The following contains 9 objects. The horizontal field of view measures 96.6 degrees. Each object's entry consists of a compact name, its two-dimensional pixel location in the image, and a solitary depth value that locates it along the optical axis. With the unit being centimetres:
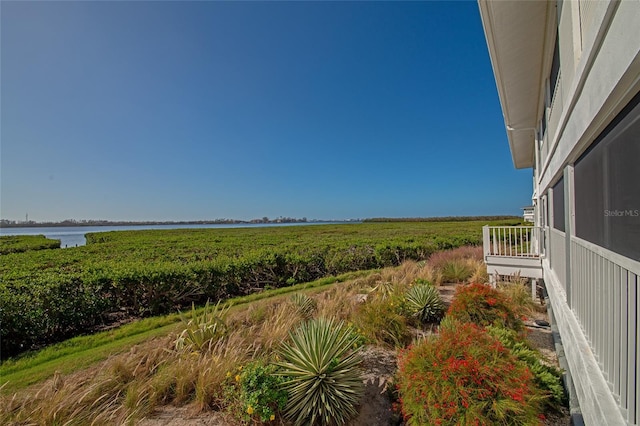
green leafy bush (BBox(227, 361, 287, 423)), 298
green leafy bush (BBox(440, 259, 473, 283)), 972
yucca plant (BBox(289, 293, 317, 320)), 592
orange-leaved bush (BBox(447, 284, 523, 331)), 504
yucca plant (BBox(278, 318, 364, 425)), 312
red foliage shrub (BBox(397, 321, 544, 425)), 254
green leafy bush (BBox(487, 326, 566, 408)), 354
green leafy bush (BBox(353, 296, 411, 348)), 508
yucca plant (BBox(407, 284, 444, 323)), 605
